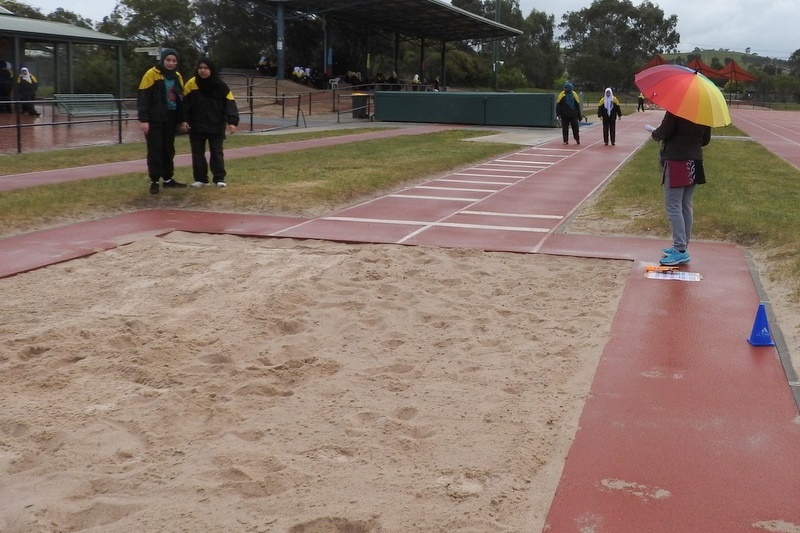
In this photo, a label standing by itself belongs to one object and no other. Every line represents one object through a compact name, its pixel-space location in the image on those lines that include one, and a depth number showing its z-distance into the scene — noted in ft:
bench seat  87.30
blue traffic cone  19.86
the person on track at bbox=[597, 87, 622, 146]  82.02
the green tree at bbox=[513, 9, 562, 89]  324.60
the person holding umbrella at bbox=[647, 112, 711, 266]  26.55
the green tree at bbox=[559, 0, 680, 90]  370.12
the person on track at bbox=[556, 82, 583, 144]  80.89
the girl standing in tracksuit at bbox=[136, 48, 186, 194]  38.01
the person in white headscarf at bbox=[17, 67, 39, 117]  90.33
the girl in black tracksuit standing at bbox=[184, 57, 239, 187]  39.19
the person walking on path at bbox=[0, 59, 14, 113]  94.38
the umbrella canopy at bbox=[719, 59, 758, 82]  274.69
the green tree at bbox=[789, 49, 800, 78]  427.70
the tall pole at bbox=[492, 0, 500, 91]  209.20
